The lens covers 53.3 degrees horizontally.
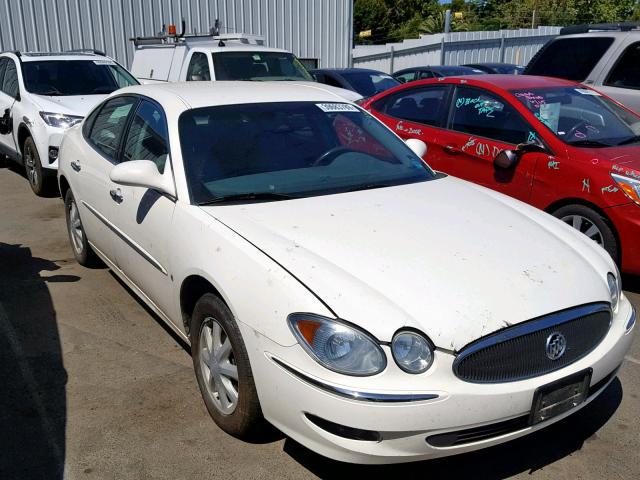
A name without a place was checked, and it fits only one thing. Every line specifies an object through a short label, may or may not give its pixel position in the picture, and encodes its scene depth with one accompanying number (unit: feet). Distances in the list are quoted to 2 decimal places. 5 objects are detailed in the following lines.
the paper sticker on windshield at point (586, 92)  18.34
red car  15.06
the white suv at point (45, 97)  23.94
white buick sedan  7.60
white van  31.40
